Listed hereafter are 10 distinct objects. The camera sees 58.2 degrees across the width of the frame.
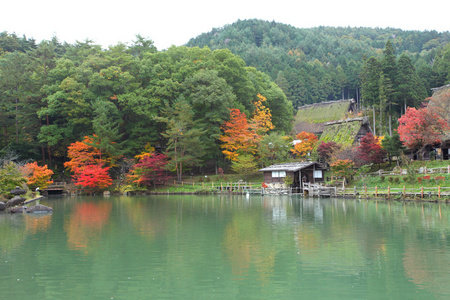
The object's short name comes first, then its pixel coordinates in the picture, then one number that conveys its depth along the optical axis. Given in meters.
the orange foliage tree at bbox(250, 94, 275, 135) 46.12
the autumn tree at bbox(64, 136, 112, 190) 40.72
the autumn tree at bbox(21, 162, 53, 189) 37.25
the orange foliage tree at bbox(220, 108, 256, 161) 43.91
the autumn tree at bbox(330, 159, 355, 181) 34.50
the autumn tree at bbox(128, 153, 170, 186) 41.50
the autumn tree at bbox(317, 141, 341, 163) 40.47
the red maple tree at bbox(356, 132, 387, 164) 36.03
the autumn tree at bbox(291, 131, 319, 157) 45.69
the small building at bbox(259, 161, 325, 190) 37.88
